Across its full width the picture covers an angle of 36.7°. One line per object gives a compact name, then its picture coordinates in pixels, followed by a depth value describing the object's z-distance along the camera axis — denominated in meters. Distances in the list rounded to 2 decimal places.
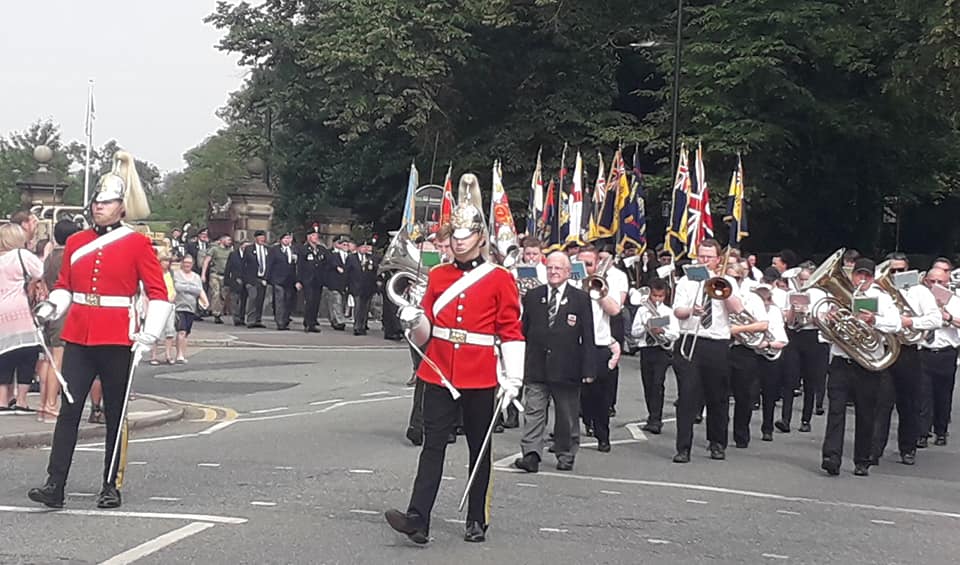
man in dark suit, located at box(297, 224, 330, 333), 28.31
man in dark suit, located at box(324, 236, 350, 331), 28.62
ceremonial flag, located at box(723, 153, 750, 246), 25.45
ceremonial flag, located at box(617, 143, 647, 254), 27.14
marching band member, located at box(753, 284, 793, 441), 14.54
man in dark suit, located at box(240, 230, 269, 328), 28.38
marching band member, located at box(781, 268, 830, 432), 16.48
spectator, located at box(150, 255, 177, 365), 18.47
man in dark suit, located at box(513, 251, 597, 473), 12.04
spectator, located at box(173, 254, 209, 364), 21.30
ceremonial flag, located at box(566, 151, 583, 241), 26.73
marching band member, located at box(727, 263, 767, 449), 14.41
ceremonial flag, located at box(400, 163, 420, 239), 21.34
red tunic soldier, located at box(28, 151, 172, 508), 9.20
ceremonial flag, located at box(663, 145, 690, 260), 23.61
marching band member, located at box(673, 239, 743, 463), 13.01
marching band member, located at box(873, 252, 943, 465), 13.28
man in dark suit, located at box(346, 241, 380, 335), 28.31
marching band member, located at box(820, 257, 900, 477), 12.69
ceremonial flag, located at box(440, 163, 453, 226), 22.81
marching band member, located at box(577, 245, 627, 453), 13.36
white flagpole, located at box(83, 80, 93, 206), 61.59
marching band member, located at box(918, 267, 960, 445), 14.93
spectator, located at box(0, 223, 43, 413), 13.73
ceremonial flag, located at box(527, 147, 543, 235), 28.45
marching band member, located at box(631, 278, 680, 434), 15.27
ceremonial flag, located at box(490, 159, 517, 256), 19.56
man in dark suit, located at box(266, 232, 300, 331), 28.16
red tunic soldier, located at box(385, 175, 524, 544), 8.59
